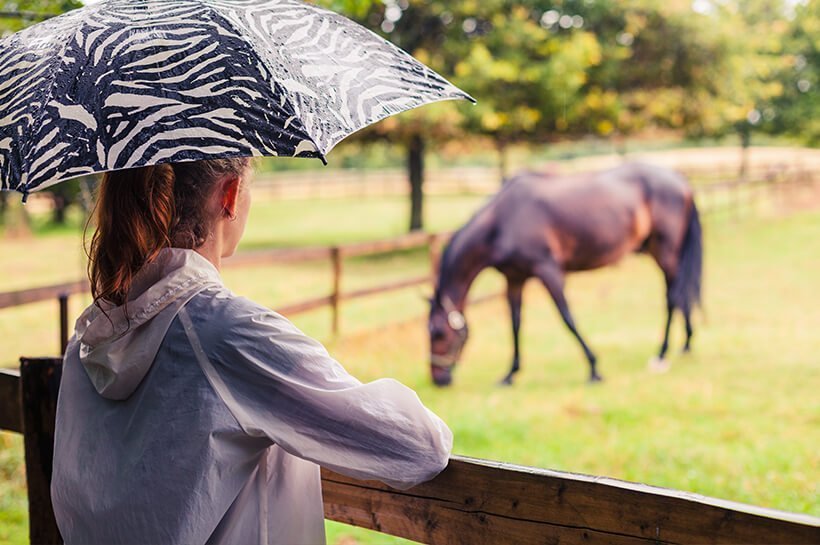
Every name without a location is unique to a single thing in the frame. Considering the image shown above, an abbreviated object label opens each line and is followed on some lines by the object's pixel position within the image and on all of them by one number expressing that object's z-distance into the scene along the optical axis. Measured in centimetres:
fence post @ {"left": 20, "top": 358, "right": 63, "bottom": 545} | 195
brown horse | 729
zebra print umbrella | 119
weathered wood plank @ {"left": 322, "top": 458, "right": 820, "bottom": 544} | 107
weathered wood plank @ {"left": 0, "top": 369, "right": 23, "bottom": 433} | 212
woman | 114
